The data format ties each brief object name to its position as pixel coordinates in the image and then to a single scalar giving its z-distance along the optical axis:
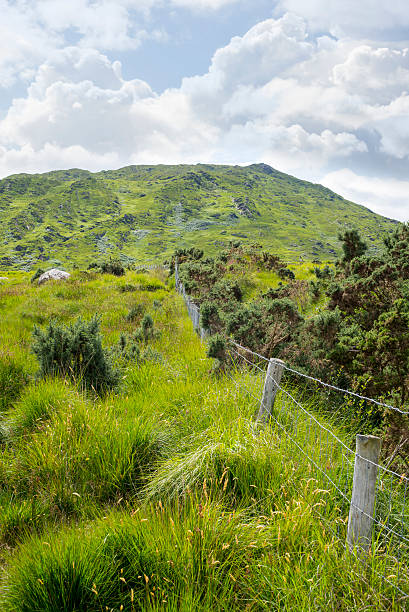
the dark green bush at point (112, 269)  25.22
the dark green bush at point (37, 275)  23.91
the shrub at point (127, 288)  17.91
